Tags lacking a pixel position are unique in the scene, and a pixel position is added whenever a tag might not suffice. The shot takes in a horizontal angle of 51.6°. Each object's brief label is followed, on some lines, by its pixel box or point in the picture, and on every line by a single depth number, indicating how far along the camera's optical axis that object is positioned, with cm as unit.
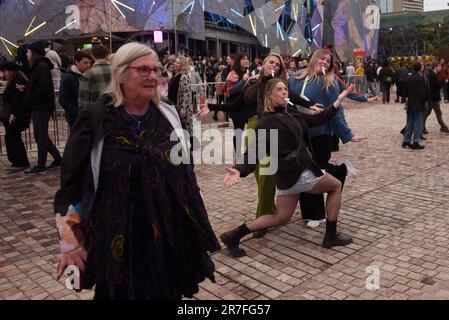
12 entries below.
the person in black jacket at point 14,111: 798
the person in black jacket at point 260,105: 493
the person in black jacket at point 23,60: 856
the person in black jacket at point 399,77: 1962
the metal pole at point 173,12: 3291
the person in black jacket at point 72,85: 693
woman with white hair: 232
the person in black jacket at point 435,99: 1170
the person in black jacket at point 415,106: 1003
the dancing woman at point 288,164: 418
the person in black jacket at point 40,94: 768
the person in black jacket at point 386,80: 2075
